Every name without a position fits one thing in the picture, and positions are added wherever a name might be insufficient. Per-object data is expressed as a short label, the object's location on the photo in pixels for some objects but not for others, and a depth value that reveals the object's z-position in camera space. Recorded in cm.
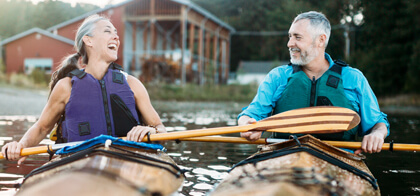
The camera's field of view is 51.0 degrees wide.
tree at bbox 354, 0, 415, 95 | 1873
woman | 288
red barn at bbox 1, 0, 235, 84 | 1853
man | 299
